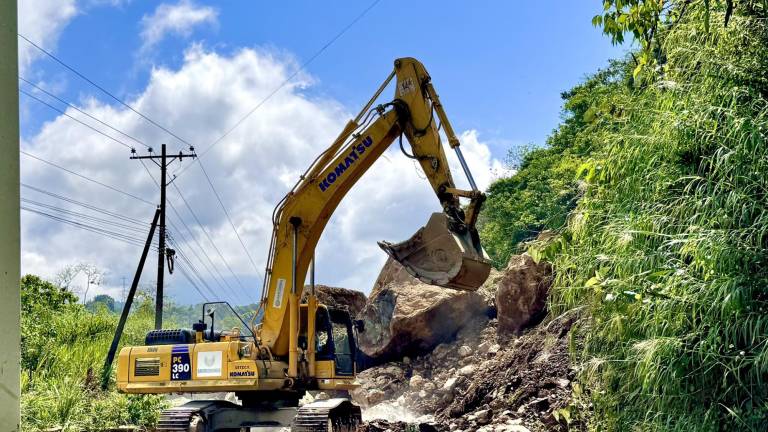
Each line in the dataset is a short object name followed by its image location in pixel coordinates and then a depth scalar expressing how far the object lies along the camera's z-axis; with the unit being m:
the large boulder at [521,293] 15.52
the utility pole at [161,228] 23.93
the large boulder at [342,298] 22.38
